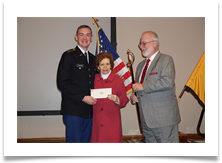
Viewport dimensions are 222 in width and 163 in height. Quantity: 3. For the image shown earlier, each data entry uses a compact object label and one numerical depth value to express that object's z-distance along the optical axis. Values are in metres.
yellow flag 3.24
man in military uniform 2.79
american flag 4.41
